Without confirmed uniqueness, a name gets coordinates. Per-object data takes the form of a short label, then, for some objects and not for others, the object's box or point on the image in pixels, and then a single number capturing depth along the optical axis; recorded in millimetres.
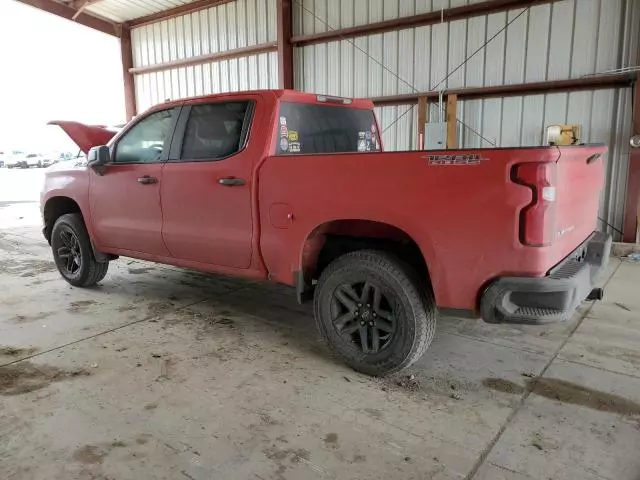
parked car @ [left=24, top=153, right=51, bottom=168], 30766
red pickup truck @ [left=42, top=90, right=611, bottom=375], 2465
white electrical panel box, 8344
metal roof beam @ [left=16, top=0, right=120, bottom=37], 12273
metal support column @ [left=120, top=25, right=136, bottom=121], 14156
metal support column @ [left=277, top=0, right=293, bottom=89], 10227
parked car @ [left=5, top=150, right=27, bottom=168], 30688
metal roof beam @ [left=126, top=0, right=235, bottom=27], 11883
